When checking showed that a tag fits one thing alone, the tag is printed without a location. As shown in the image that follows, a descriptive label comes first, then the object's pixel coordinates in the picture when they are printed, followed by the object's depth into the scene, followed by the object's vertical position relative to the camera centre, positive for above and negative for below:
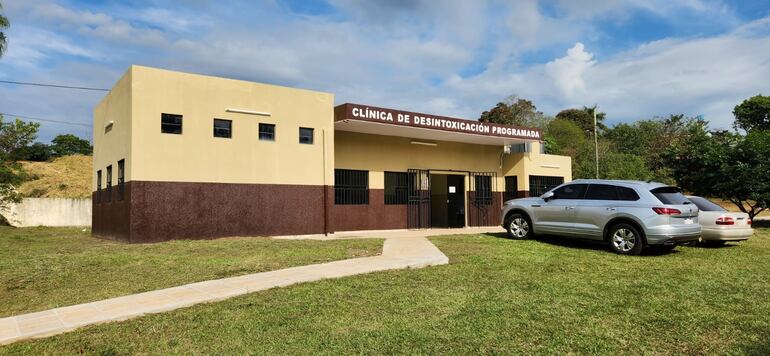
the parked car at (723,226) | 12.17 -0.69
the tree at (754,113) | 54.56 +8.64
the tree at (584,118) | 59.09 +9.11
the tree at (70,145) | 53.16 +6.16
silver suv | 10.31 -0.34
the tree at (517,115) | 49.41 +8.05
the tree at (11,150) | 25.14 +3.85
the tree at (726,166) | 19.42 +1.20
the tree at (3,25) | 17.64 +6.07
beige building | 13.51 +1.29
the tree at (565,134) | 50.00 +6.23
